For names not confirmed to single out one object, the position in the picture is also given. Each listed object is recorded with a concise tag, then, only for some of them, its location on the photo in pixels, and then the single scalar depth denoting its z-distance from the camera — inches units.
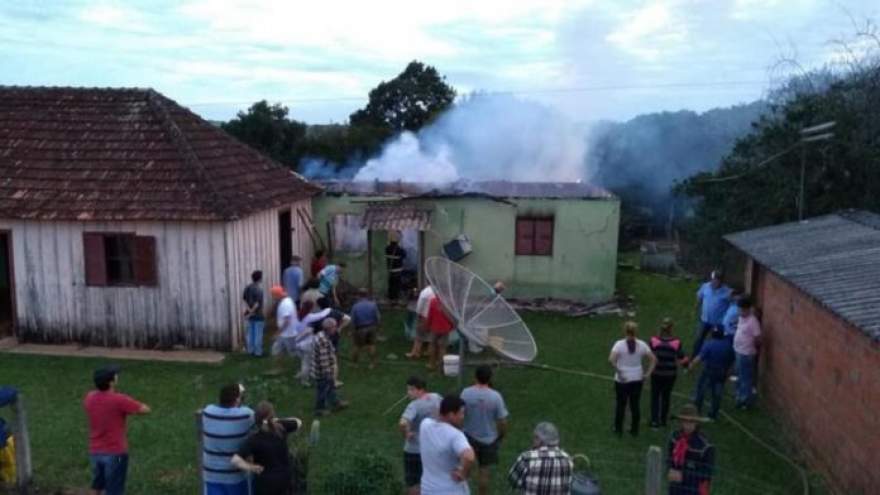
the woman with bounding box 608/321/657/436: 392.2
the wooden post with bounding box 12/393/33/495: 311.3
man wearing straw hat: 269.1
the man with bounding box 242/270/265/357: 544.7
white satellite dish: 393.5
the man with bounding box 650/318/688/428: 403.5
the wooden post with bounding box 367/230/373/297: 717.9
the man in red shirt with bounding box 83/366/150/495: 279.0
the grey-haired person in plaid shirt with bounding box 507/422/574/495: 238.2
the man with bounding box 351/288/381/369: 518.3
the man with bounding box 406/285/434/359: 520.4
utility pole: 590.3
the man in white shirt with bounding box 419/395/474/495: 239.0
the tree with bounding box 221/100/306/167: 1430.9
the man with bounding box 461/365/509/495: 297.7
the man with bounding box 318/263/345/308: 590.2
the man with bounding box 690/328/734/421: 422.9
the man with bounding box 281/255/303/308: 610.2
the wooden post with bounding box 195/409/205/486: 274.9
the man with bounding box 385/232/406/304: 736.3
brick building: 306.7
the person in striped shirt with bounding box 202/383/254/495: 259.9
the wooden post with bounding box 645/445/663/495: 247.6
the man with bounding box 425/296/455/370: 519.2
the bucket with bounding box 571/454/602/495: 258.1
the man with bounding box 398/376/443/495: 284.2
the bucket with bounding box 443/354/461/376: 497.0
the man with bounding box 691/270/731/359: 513.7
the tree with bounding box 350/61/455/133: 1681.8
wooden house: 565.3
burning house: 722.2
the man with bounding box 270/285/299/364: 491.8
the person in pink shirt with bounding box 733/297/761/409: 447.2
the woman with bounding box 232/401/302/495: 251.8
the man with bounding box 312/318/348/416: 415.8
